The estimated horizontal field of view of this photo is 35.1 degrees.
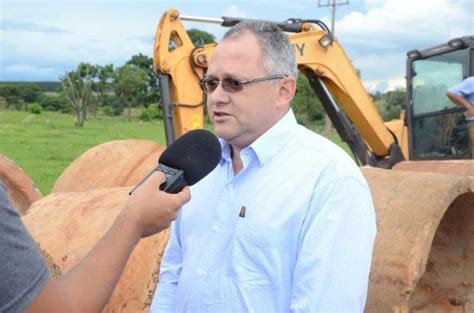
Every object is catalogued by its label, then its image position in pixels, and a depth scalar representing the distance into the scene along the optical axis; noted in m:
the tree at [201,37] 49.71
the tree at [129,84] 52.38
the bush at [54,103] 50.56
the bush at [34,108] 50.49
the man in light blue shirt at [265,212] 2.41
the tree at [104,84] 52.56
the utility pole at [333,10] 38.09
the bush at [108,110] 53.36
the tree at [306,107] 40.31
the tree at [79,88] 40.71
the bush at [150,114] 49.62
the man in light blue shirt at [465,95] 7.98
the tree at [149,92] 53.21
